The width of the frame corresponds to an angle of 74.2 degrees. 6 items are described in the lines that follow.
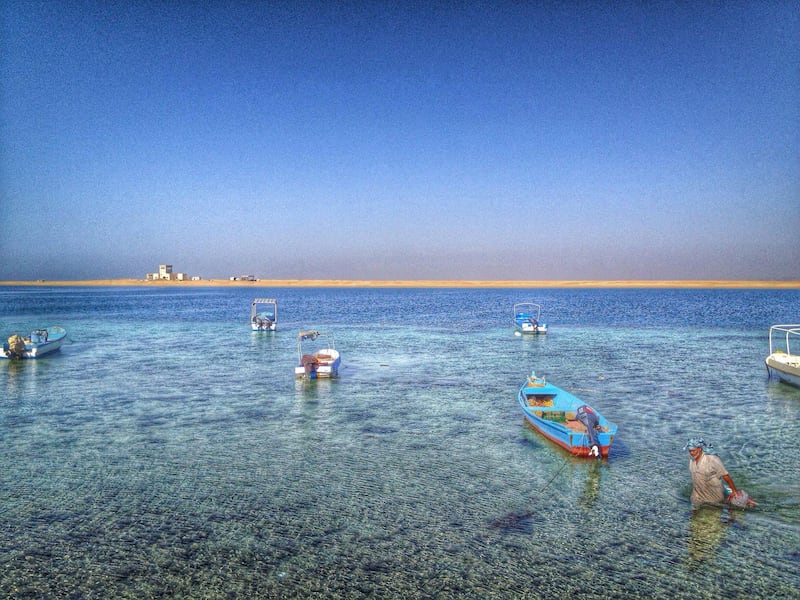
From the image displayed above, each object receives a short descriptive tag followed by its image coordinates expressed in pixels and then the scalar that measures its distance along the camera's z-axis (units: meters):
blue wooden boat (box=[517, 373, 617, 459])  15.91
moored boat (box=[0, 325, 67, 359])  37.09
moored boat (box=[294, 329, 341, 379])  29.83
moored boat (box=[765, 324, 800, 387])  27.05
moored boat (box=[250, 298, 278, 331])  61.50
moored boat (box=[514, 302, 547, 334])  57.33
